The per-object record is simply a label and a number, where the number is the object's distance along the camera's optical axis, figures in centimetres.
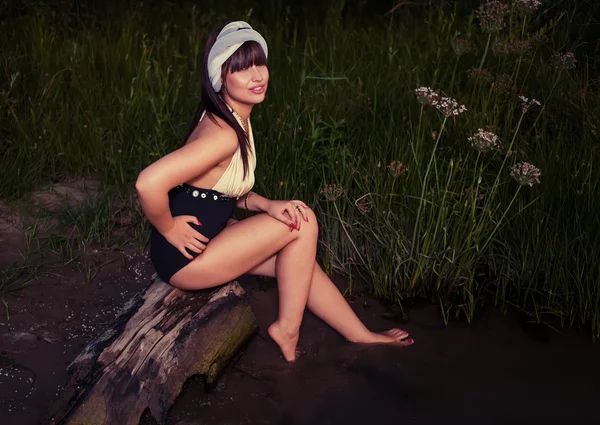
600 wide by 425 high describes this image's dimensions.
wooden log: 302
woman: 313
